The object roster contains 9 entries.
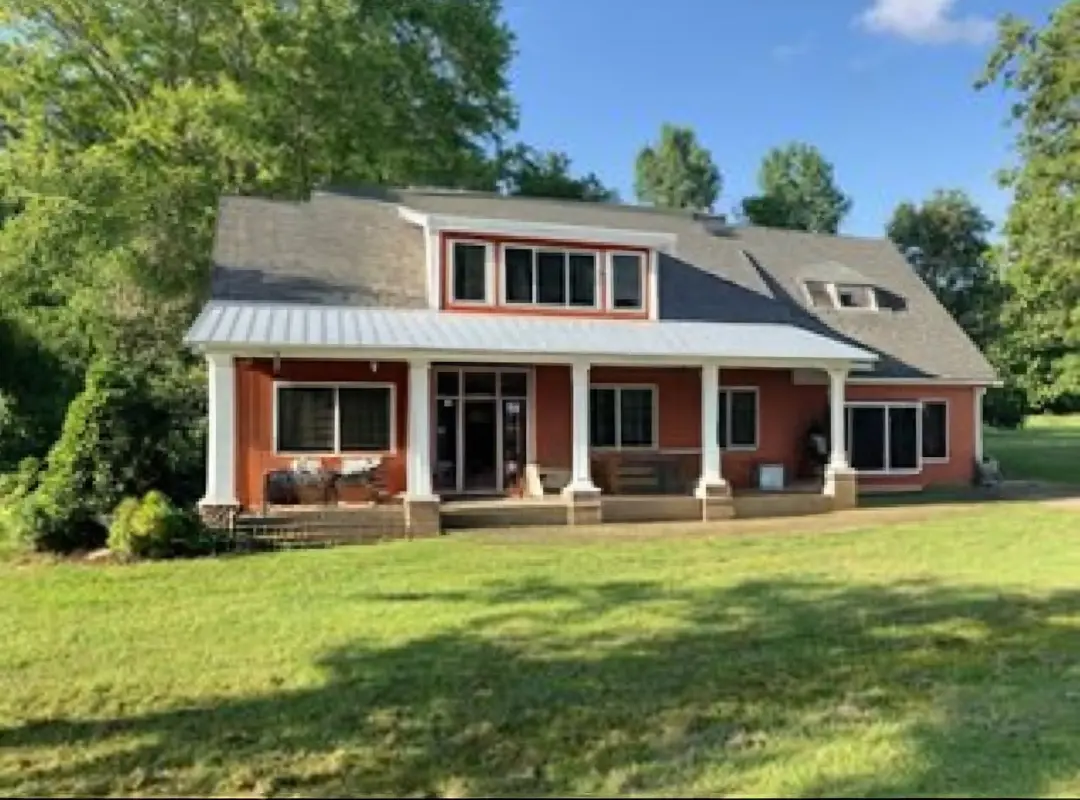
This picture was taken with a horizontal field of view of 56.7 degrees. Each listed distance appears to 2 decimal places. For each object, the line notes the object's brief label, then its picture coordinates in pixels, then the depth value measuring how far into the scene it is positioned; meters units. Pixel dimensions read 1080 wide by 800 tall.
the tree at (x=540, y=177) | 36.82
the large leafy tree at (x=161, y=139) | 23.56
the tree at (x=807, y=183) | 82.22
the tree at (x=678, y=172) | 83.12
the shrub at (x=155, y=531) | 12.80
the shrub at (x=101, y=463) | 13.39
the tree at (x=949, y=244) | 52.12
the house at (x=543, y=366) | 16.66
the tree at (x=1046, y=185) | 25.17
